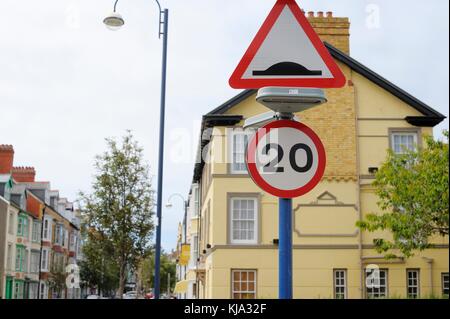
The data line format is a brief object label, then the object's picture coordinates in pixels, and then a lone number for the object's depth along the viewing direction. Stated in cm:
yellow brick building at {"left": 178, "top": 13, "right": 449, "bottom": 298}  2561
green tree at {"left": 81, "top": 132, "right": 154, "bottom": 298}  2462
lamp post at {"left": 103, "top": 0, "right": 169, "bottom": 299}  1452
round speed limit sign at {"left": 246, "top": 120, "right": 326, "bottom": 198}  325
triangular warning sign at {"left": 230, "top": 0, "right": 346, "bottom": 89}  330
